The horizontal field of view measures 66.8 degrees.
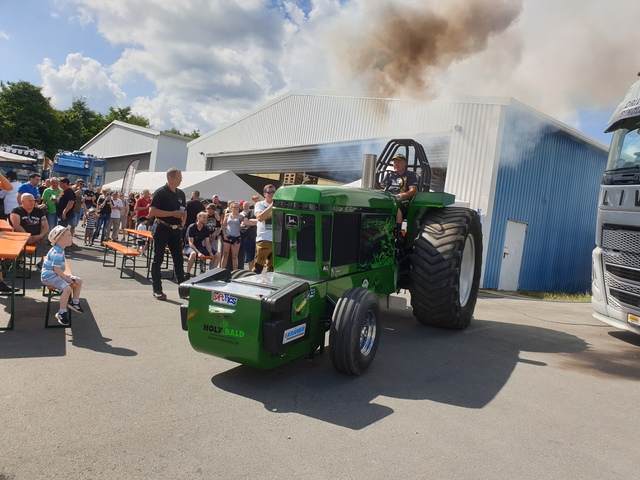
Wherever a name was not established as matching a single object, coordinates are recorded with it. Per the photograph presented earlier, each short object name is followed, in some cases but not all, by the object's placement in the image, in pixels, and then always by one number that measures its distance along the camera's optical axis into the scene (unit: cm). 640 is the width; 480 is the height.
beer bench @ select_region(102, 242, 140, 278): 836
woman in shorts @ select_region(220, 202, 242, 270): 959
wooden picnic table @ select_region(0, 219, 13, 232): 713
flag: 1563
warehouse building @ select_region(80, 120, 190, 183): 3291
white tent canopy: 1496
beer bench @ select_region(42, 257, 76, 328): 514
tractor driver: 640
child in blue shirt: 520
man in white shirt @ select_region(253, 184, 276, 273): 791
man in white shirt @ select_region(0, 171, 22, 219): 941
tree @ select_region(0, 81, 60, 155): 4862
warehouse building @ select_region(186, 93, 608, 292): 1230
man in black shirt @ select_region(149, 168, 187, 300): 681
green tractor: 392
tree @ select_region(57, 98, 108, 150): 5588
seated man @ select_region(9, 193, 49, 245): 723
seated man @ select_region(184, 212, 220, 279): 921
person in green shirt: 1050
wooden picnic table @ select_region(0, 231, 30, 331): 474
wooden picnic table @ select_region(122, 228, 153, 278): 938
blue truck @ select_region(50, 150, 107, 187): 2162
